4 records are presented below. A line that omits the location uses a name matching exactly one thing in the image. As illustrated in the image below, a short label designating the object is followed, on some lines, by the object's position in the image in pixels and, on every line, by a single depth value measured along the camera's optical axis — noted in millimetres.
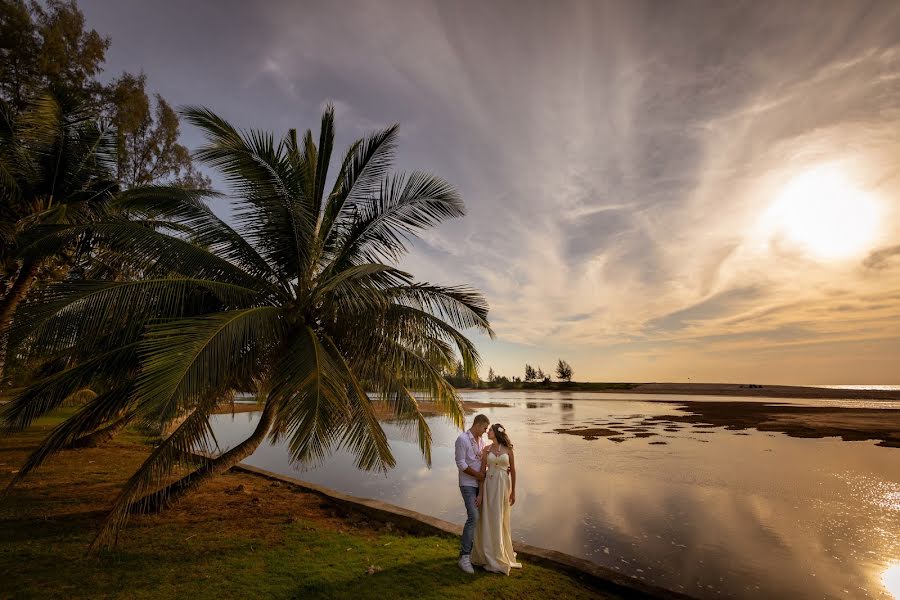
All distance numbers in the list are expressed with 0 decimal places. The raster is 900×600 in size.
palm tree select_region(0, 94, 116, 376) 9531
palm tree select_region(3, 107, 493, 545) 5102
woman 5715
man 5816
